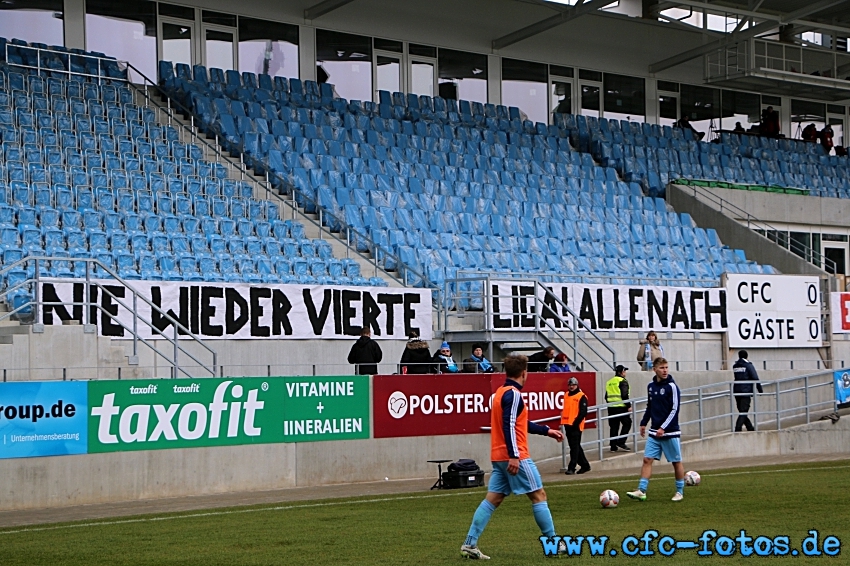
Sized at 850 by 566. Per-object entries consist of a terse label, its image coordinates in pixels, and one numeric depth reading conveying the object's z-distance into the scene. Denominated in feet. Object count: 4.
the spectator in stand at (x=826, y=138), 147.84
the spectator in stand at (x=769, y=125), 145.48
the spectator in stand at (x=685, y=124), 138.72
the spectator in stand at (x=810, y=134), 150.71
